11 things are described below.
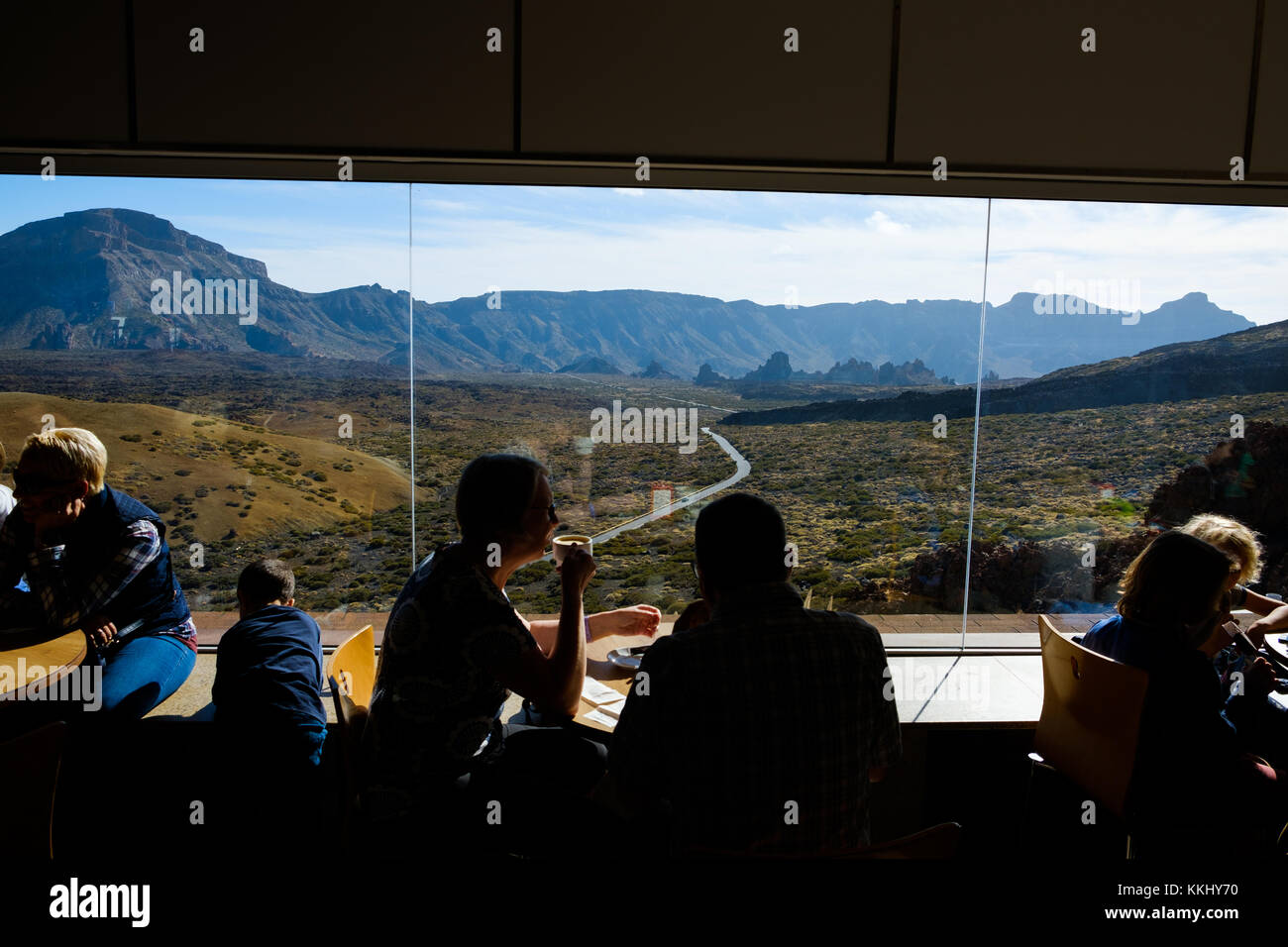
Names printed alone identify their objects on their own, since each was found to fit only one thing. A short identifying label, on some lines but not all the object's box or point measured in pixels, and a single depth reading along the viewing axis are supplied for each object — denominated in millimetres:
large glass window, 2982
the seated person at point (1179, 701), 1971
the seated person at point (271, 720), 1929
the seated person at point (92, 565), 2359
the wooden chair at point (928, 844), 1262
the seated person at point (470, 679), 1688
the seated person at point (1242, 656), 2451
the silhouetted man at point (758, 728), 1385
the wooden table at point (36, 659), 2076
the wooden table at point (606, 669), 2156
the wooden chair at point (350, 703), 1806
